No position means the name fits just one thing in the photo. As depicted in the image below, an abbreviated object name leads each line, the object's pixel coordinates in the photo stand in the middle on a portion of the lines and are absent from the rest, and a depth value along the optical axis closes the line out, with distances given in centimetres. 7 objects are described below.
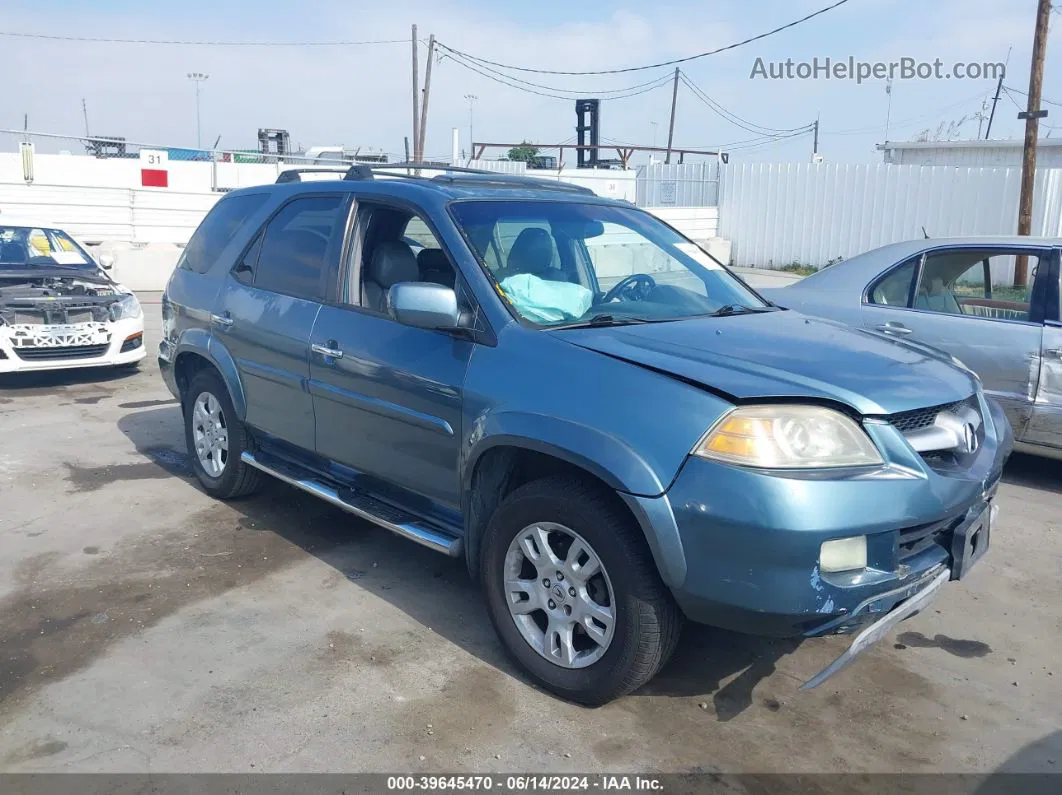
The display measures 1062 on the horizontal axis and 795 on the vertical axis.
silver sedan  576
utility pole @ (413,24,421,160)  3290
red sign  2419
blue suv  293
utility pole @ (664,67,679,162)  5045
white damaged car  826
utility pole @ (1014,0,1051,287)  1561
